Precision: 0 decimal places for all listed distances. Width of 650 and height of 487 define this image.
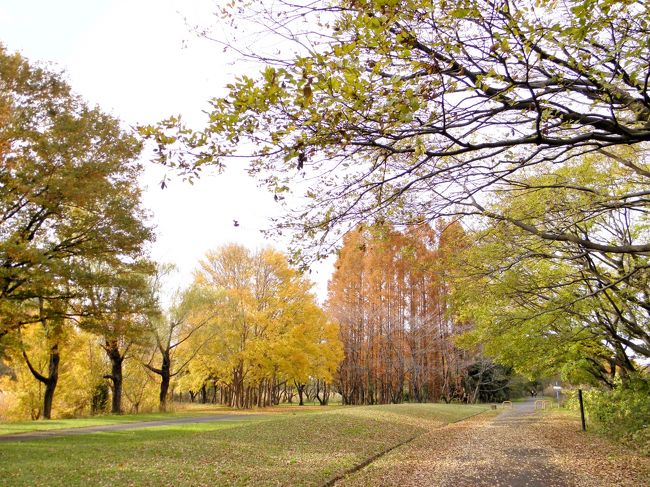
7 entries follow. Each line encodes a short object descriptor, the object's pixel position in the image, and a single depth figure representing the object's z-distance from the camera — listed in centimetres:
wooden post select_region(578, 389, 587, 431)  1615
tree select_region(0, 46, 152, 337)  1208
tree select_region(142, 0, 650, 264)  332
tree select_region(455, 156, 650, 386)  863
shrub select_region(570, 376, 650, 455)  1192
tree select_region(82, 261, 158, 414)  1402
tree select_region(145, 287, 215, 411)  2730
